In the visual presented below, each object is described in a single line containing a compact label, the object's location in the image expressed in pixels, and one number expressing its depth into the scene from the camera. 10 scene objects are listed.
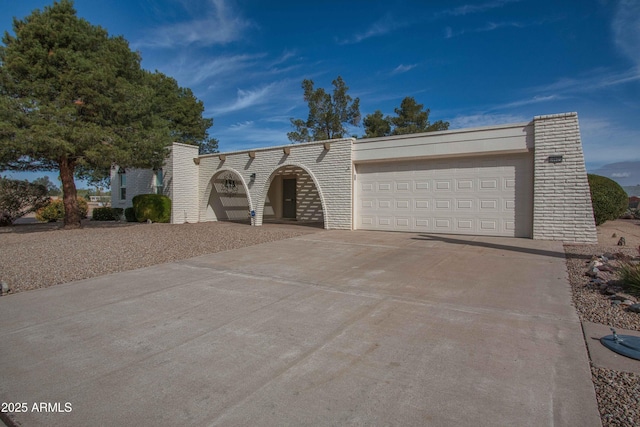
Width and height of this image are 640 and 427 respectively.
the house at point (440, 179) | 9.68
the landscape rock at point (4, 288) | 5.32
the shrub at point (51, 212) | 18.17
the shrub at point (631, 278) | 4.80
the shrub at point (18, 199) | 16.19
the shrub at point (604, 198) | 11.77
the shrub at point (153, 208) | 16.34
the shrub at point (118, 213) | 19.27
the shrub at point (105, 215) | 19.48
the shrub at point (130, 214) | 17.32
